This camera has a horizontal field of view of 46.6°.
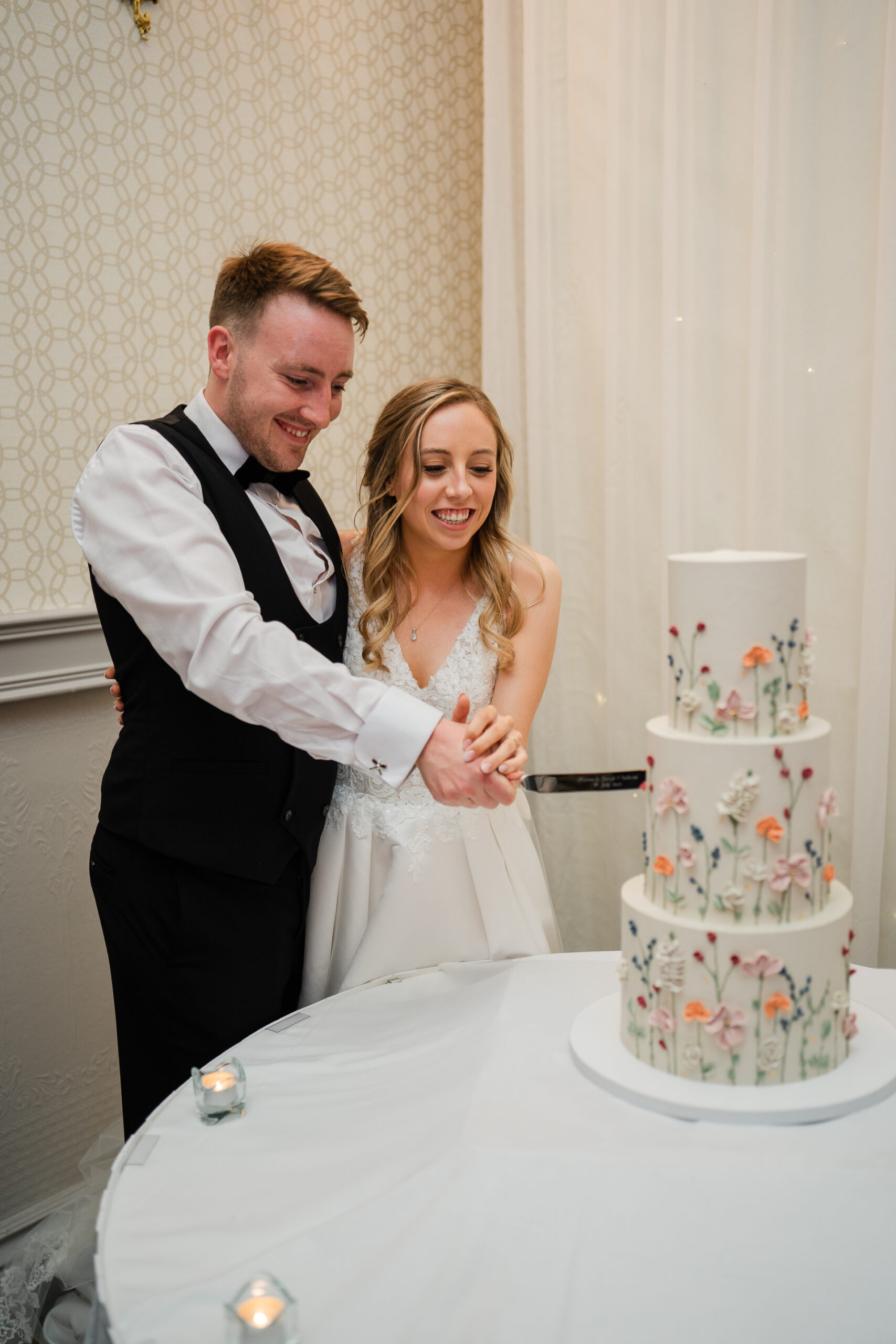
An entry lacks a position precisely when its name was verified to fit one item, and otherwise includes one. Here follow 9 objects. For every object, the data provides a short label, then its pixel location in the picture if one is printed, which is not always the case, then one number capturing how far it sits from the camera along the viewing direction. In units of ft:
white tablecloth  2.98
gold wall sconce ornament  7.36
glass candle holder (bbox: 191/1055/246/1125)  4.09
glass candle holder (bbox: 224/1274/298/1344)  2.85
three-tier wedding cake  3.75
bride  6.01
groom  5.04
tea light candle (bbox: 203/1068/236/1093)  4.11
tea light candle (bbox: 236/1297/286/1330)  2.85
